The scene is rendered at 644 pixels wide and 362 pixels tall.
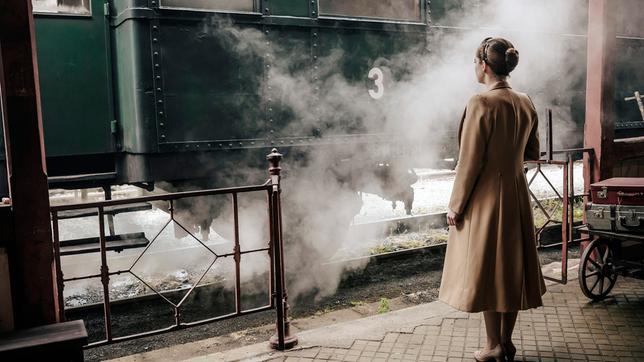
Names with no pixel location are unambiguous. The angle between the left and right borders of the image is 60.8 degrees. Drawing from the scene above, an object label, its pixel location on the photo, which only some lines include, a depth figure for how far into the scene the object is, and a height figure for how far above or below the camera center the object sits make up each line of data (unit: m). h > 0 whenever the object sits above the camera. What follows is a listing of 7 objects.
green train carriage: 4.95 +0.37
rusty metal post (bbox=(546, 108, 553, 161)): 4.59 -0.25
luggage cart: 4.28 -1.23
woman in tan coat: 2.96 -0.48
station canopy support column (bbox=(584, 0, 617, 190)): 5.02 +0.19
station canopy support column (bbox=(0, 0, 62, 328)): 2.64 -0.22
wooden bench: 2.48 -1.00
